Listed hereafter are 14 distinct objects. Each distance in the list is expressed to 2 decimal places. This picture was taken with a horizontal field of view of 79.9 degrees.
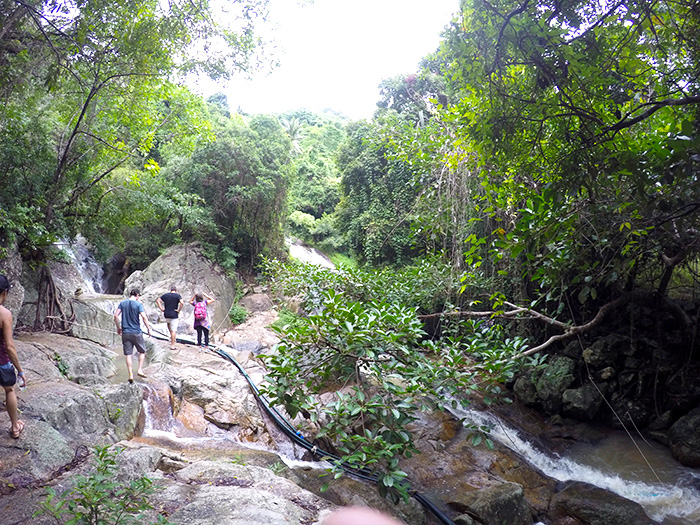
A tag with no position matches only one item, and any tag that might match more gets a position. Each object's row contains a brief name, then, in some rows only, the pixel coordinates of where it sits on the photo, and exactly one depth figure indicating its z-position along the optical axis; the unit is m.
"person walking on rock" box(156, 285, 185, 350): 9.70
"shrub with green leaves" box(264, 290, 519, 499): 3.46
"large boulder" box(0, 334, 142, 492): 3.92
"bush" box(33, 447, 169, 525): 2.38
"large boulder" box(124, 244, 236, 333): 14.40
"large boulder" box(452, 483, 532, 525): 5.08
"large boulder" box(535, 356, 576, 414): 8.05
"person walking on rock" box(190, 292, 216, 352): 10.16
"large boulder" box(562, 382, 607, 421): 7.68
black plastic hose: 5.00
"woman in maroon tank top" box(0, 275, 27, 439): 4.01
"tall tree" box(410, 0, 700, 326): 2.87
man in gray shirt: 7.33
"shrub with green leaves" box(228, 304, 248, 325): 15.43
